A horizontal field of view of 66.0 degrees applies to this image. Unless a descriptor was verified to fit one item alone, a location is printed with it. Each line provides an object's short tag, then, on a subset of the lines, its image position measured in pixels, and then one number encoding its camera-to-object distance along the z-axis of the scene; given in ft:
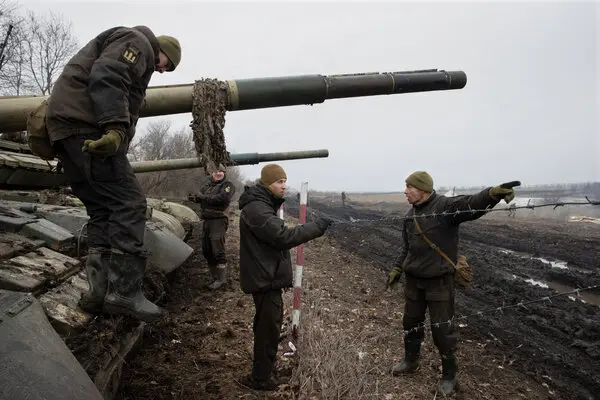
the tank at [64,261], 7.63
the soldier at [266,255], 12.07
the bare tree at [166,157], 102.97
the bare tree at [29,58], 88.94
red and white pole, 15.98
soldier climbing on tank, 8.40
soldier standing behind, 23.68
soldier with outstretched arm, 14.19
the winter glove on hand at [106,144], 7.79
